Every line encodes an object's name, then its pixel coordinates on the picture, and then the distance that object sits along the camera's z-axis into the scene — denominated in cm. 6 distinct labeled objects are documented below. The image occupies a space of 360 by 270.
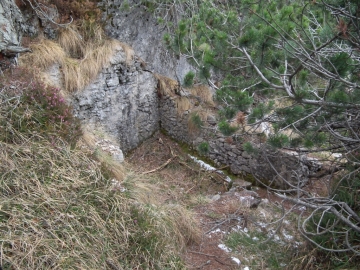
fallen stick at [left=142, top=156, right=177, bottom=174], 696
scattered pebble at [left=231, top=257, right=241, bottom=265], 398
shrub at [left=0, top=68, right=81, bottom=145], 395
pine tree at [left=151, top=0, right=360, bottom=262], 317
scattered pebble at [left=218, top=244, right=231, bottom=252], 422
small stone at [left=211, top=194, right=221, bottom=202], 571
